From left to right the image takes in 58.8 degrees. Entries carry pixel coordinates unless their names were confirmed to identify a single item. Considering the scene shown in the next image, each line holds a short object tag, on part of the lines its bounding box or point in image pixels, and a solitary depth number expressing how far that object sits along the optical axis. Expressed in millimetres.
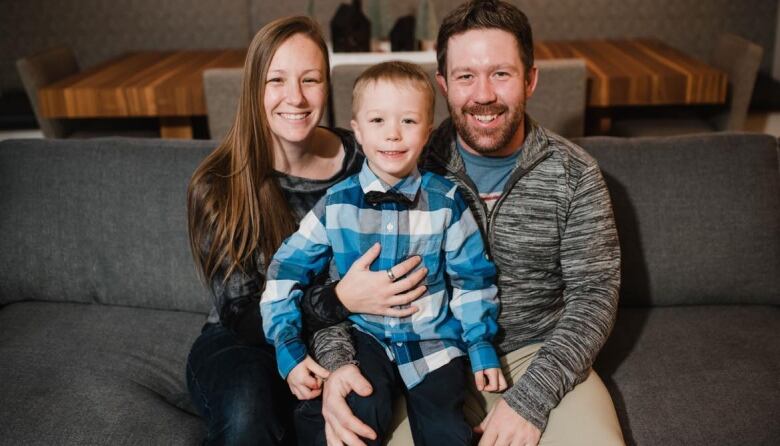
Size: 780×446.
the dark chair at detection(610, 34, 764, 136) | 2705
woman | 1426
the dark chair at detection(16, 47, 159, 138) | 2814
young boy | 1293
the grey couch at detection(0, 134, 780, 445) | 1570
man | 1386
